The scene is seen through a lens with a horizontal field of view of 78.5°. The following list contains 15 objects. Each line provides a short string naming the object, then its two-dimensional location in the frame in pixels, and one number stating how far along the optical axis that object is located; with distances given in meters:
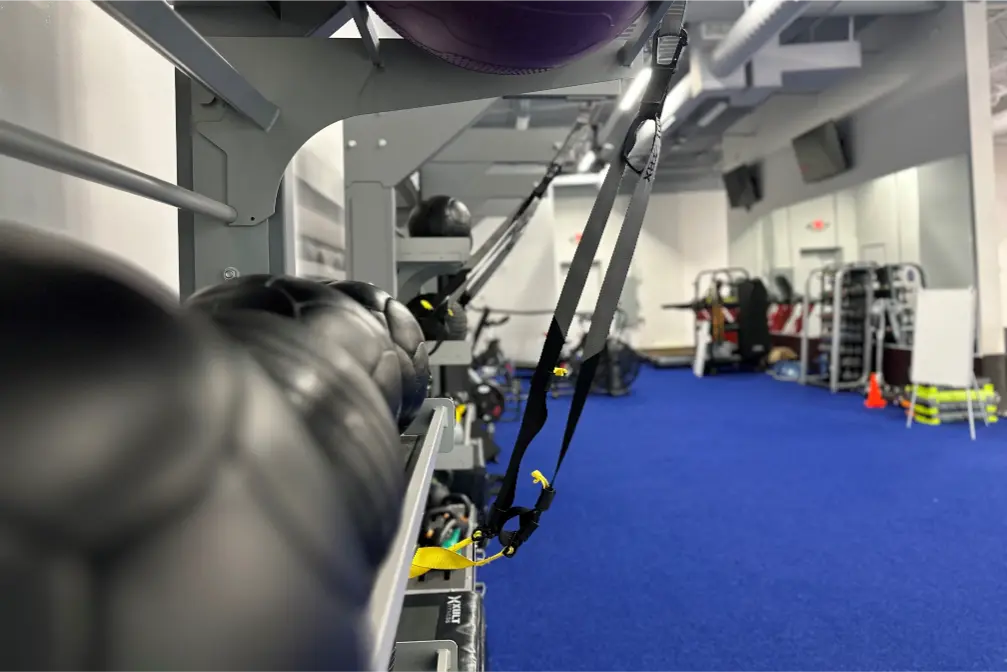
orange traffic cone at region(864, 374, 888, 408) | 5.65
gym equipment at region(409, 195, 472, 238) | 2.56
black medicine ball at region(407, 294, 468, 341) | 2.12
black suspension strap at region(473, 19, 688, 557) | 0.87
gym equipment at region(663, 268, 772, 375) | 8.34
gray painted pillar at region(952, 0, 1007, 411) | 5.43
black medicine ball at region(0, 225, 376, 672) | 0.20
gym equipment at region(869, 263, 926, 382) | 6.03
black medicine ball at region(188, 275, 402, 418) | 0.59
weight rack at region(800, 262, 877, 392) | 6.31
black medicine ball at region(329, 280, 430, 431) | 0.89
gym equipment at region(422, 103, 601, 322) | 2.30
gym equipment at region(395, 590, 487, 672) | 1.02
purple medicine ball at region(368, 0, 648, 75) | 0.77
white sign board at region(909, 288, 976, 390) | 4.68
